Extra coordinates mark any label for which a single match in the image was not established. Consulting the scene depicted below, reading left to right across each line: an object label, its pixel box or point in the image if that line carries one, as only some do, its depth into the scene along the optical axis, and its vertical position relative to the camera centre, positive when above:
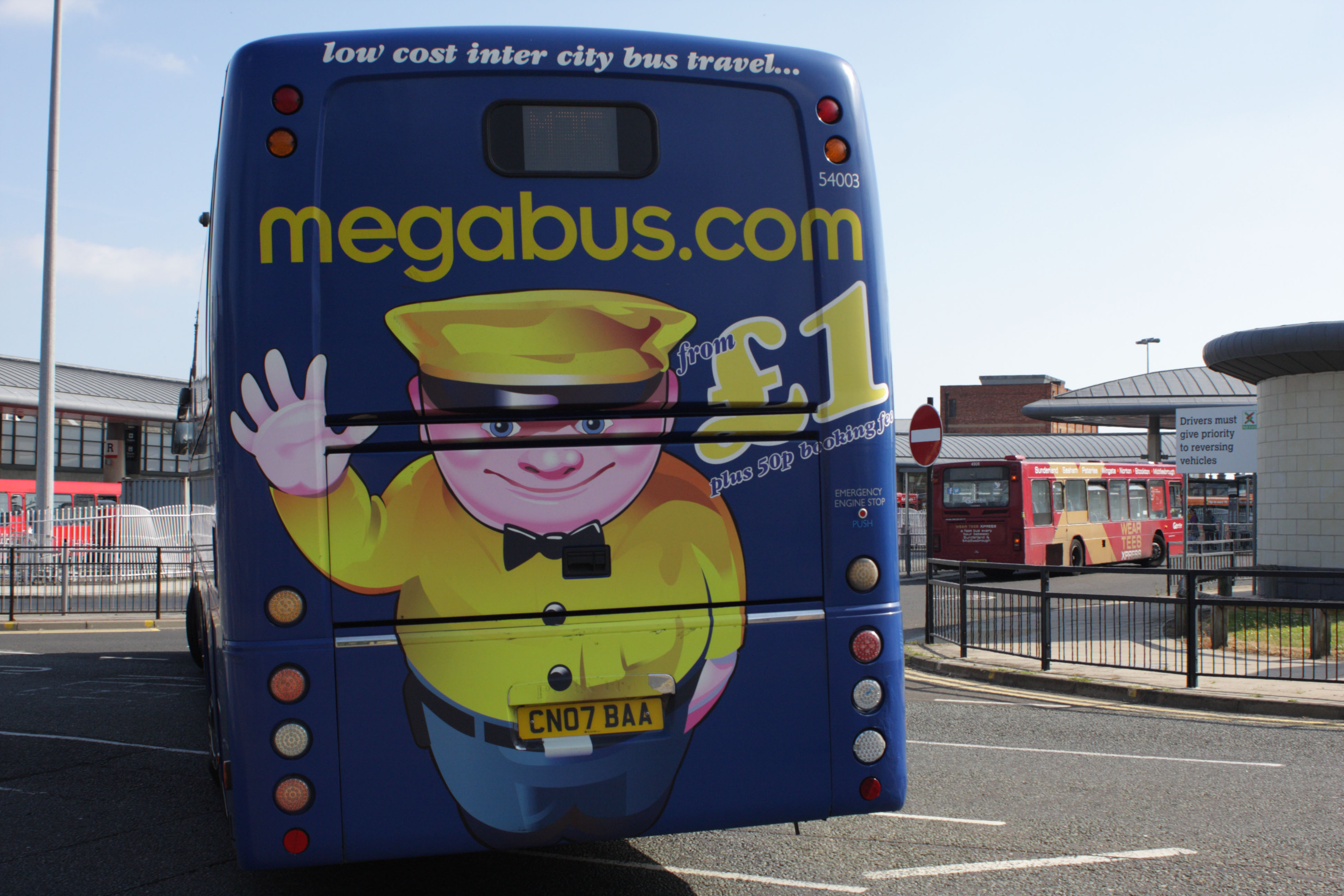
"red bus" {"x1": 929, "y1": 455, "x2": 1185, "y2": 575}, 25.38 +0.01
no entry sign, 13.34 +0.89
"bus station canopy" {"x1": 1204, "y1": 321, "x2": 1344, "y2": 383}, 15.54 +2.28
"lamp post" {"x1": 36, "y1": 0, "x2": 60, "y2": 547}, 21.48 +3.70
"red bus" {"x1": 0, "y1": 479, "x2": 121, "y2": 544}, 23.47 +0.33
